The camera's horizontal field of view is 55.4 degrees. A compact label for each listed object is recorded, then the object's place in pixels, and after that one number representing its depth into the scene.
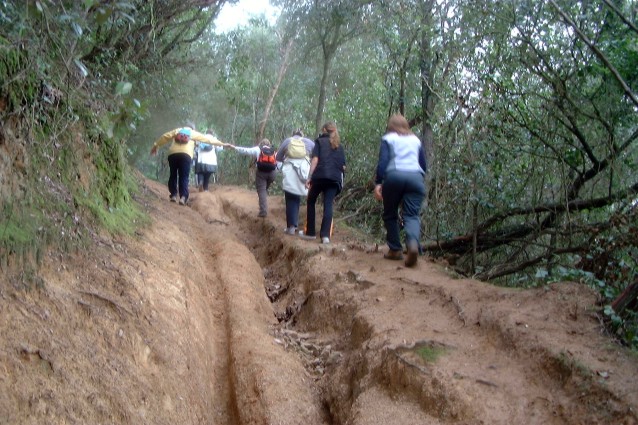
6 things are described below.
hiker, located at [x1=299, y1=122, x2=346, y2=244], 9.79
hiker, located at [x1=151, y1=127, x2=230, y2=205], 12.20
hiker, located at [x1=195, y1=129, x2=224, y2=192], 17.92
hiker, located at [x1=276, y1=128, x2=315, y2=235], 10.80
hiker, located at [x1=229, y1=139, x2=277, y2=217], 12.30
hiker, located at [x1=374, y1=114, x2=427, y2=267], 7.81
